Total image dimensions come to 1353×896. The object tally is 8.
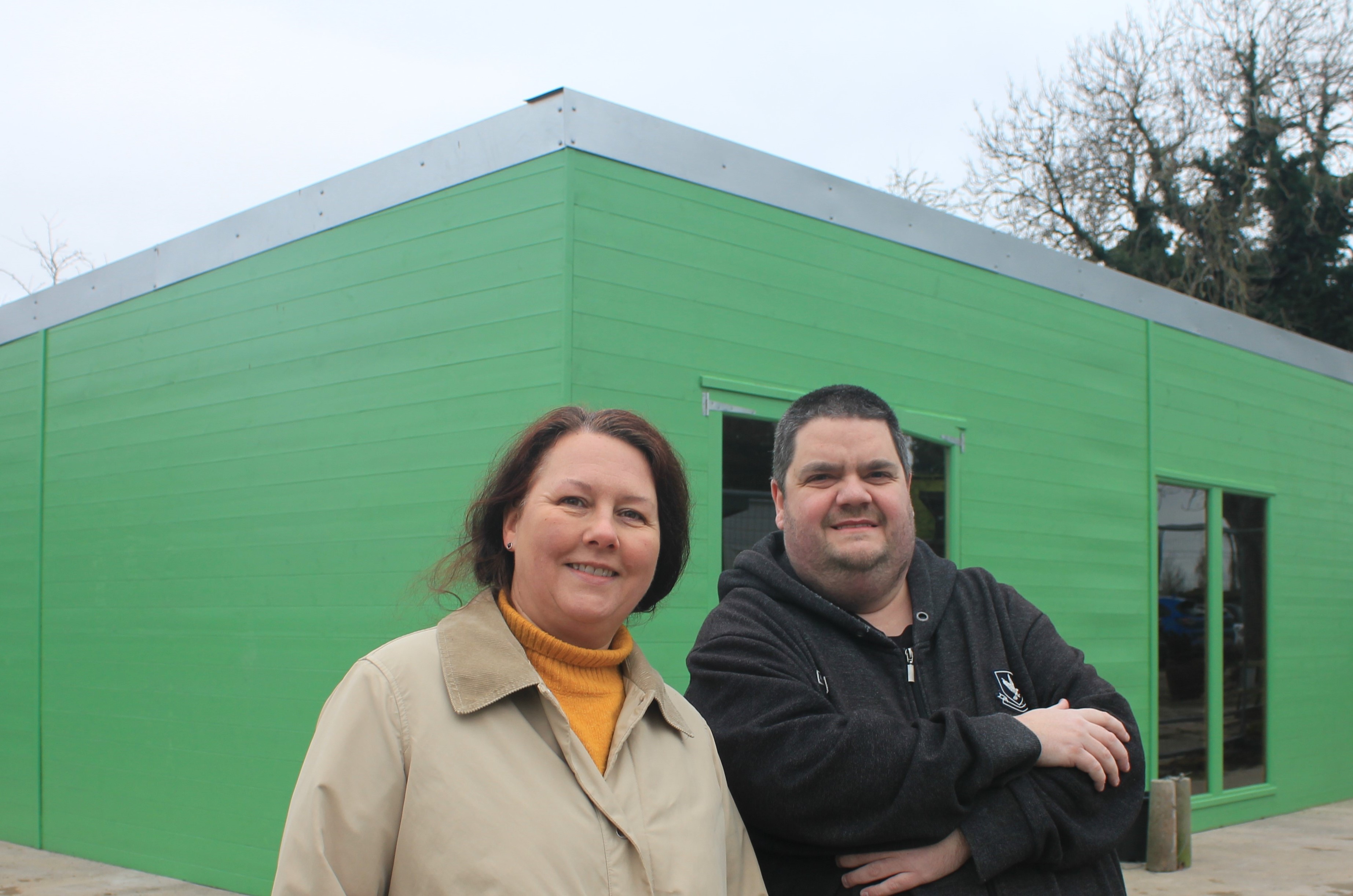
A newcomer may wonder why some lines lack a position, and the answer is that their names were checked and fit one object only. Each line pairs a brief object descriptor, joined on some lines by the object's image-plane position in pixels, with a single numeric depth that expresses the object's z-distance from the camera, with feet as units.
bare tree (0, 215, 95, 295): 68.03
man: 7.26
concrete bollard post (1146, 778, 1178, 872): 23.91
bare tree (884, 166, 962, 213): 81.25
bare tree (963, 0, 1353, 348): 69.21
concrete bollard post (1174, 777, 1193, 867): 24.38
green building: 17.65
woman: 5.65
